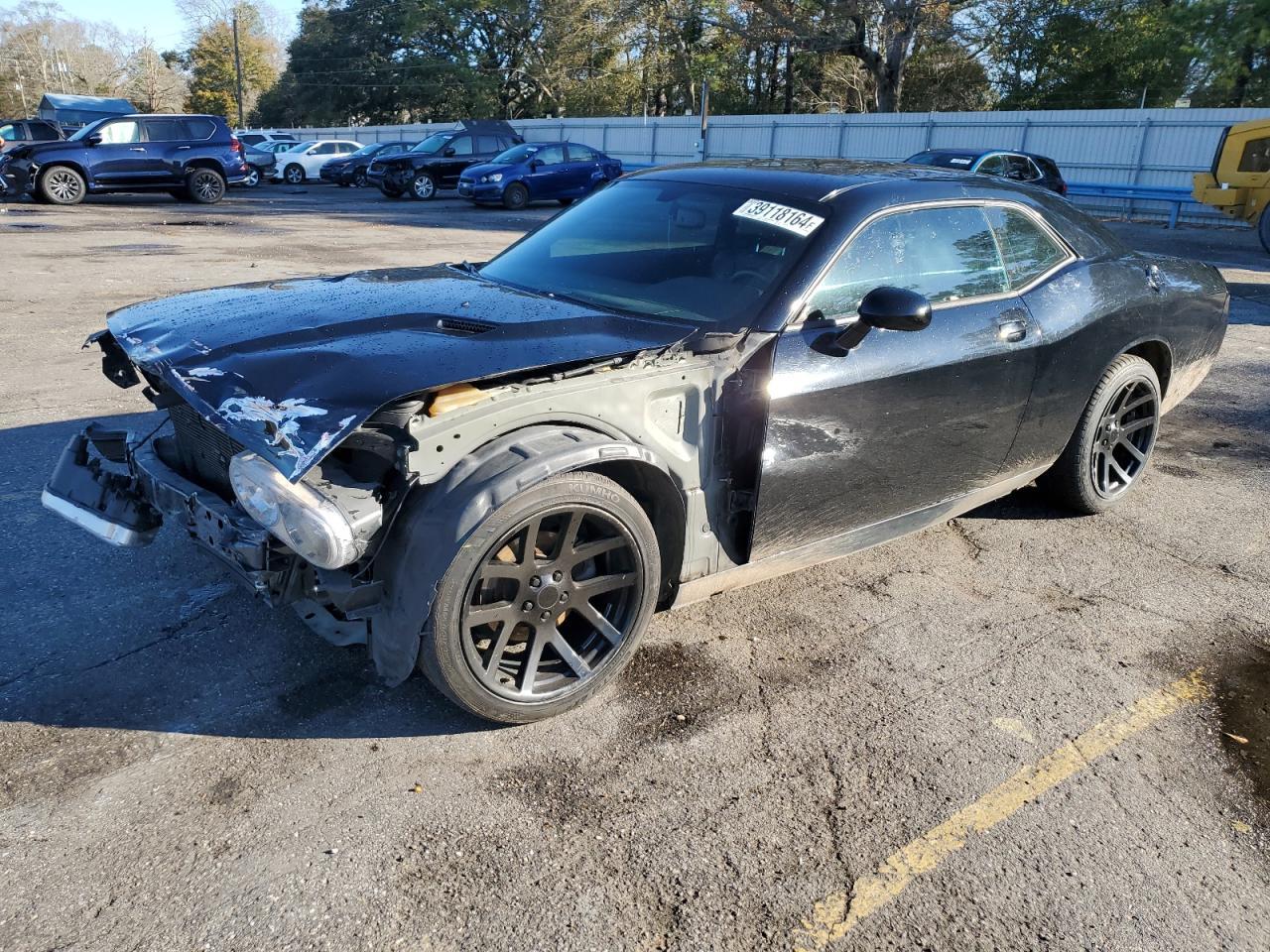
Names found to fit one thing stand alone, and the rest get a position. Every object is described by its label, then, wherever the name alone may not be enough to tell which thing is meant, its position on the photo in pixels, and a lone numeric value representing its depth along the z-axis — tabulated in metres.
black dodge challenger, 2.61
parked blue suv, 18.62
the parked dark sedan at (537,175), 21.47
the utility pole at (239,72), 61.72
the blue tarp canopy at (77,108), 33.69
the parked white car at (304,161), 30.42
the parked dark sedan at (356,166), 28.52
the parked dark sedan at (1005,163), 15.68
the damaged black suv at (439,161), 24.69
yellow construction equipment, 15.05
